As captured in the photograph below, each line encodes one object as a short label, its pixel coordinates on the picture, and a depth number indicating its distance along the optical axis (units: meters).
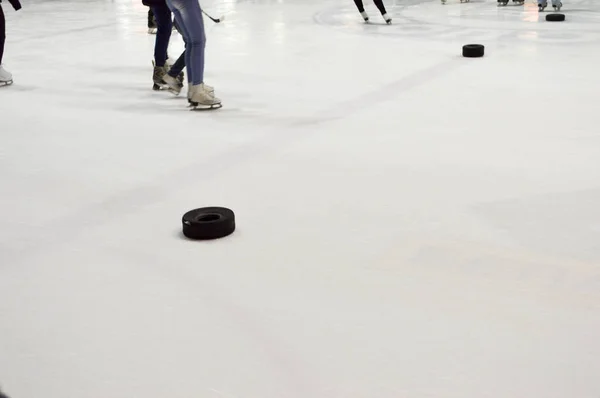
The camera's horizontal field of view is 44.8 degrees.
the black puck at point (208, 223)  2.31
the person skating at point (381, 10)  7.55
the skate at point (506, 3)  9.03
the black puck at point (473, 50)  5.53
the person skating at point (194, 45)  3.83
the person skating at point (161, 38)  4.36
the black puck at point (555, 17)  7.41
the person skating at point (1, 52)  4.81
